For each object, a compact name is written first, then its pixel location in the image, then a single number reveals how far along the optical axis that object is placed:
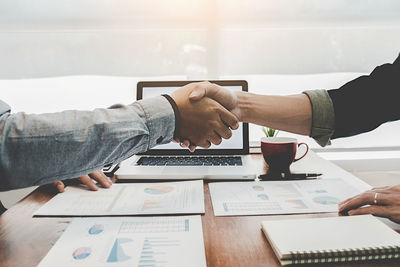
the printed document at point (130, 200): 0.80
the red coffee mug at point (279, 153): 1.10
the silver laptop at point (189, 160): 1.05
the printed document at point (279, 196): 0.80
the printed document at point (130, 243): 0.58
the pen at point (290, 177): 1.03
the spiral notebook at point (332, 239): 0.57
